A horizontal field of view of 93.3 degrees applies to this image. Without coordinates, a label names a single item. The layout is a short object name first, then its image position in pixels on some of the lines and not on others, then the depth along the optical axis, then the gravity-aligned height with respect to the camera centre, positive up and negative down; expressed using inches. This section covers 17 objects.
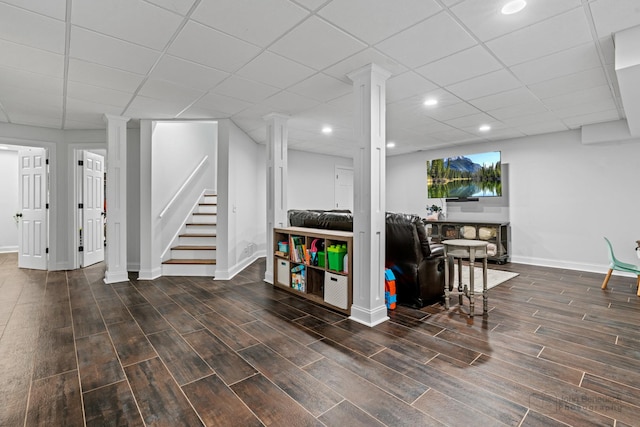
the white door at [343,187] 320.2 +27.9
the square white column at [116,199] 170.6 +8.7
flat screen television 235.0 +29.9
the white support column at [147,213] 178.5 +0.7
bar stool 114.7 -16.1
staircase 185.8 -22.0
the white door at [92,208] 214.2 +4.9
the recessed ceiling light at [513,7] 76.5 +53.4
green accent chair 145.4 -27.2
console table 223.6 -15.9
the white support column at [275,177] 170.1 +20.6
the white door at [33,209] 205.5 +3.9
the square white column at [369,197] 110.8 +6.0
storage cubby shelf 122.6 -23.5
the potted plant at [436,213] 267.7 -0.1
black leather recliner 128.0 -20.4
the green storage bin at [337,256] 125.8 -18.1
